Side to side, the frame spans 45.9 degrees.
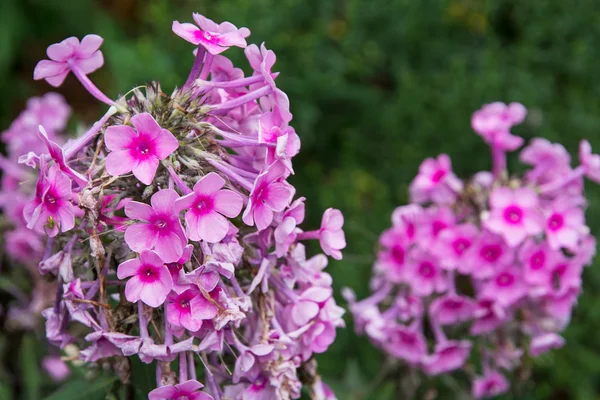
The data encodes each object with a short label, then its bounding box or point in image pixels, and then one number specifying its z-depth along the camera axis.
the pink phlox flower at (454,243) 2.04
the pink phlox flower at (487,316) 2.06
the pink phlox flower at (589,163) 2.07
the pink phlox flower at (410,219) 2.12
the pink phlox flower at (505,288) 2.04
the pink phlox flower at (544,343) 2.13
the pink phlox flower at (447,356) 2.13
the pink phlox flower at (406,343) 2.14
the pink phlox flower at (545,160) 2.15
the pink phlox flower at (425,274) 2.11
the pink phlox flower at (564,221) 2.02
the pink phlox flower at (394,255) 2.18
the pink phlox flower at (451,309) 2.08
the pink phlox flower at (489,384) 2.25
